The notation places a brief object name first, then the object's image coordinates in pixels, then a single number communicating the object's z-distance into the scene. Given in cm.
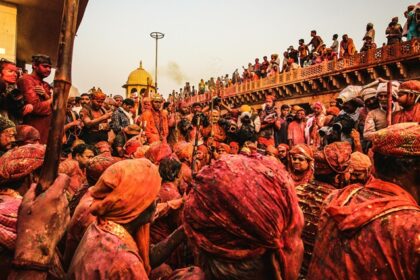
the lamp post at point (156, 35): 2405
